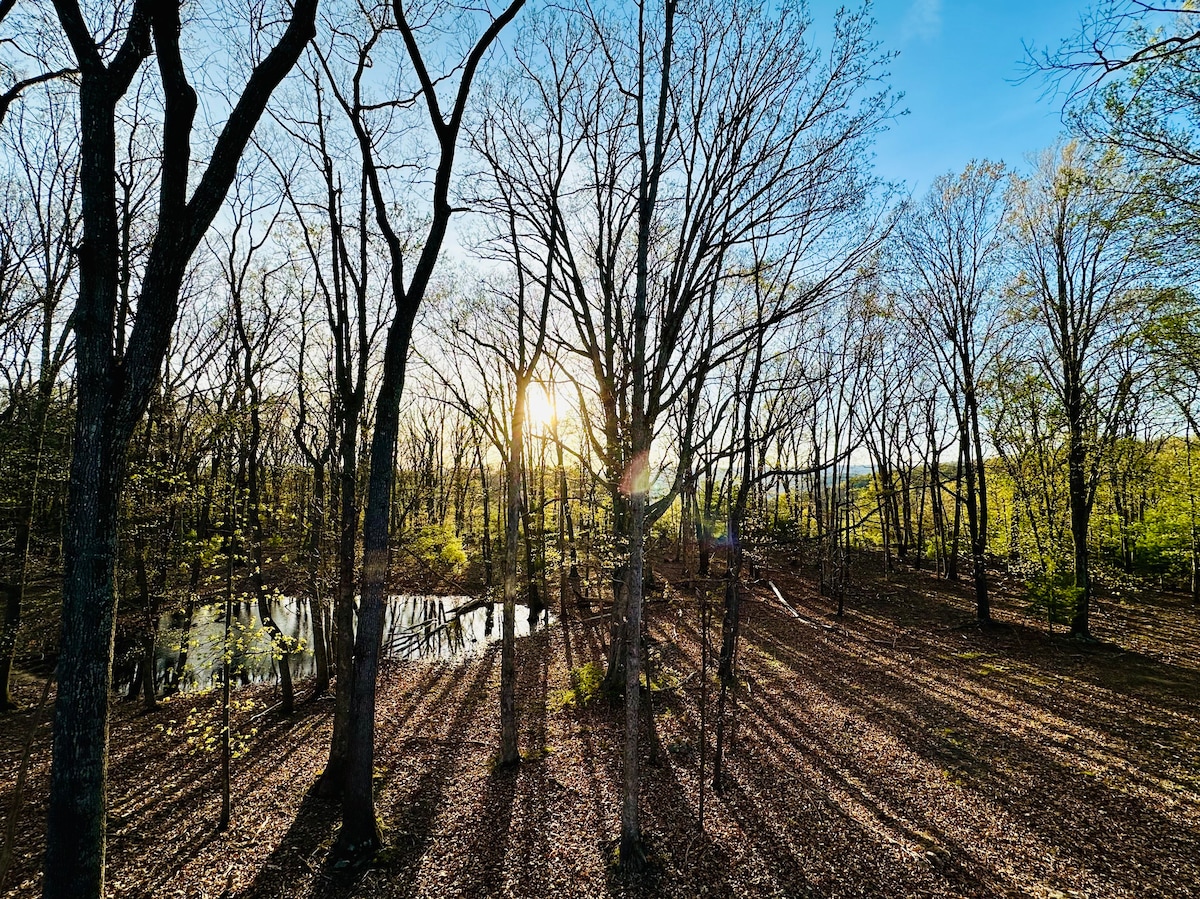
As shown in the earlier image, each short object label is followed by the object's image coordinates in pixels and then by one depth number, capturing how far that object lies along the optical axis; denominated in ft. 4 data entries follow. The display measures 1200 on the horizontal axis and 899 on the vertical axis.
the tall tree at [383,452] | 19.27
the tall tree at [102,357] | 11.07
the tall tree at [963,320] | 49.14
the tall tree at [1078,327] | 43.09
